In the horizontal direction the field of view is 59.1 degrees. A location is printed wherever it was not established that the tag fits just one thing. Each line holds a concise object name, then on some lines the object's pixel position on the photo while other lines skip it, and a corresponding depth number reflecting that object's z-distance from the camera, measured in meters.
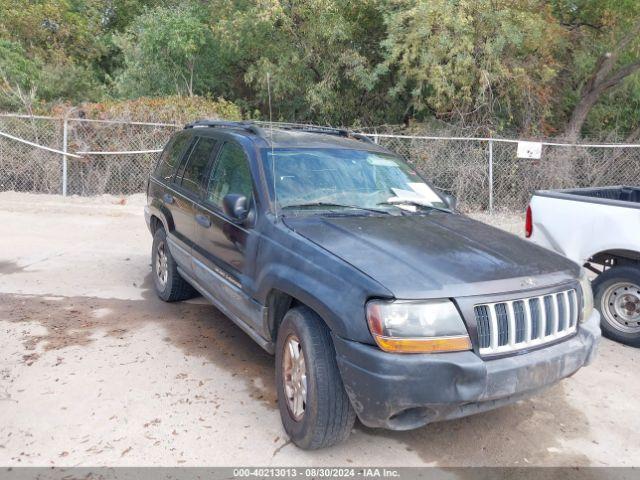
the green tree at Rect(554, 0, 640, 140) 14.02
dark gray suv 2.79
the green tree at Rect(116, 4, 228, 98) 15.62
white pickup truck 4.98
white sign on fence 11.13
